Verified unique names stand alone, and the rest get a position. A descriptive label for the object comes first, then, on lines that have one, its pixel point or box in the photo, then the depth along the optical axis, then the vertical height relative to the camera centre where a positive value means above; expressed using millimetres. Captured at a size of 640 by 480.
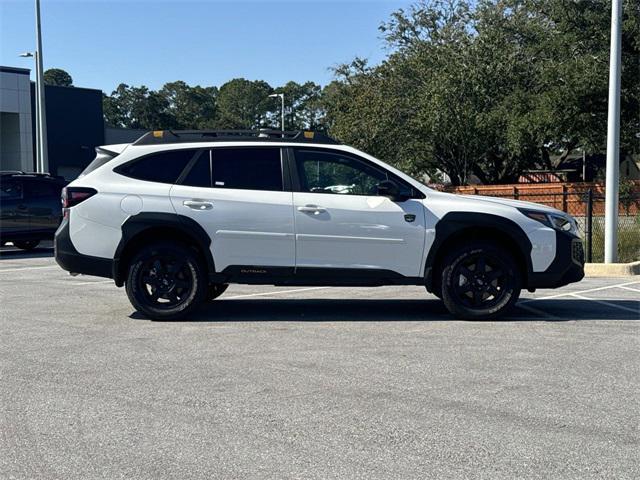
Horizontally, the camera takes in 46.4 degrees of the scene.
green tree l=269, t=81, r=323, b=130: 96375 +13721
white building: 36750 +4376
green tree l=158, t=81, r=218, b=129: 111438 +15858
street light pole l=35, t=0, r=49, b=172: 24234 +3421
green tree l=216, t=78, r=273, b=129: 102512 +14055
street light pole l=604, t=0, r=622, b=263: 13391 +936
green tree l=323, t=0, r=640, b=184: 28484 +5228
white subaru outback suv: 7945 -301
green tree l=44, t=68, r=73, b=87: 120025 +21144
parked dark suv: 17594 -21
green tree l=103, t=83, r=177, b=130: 99688 +13404
